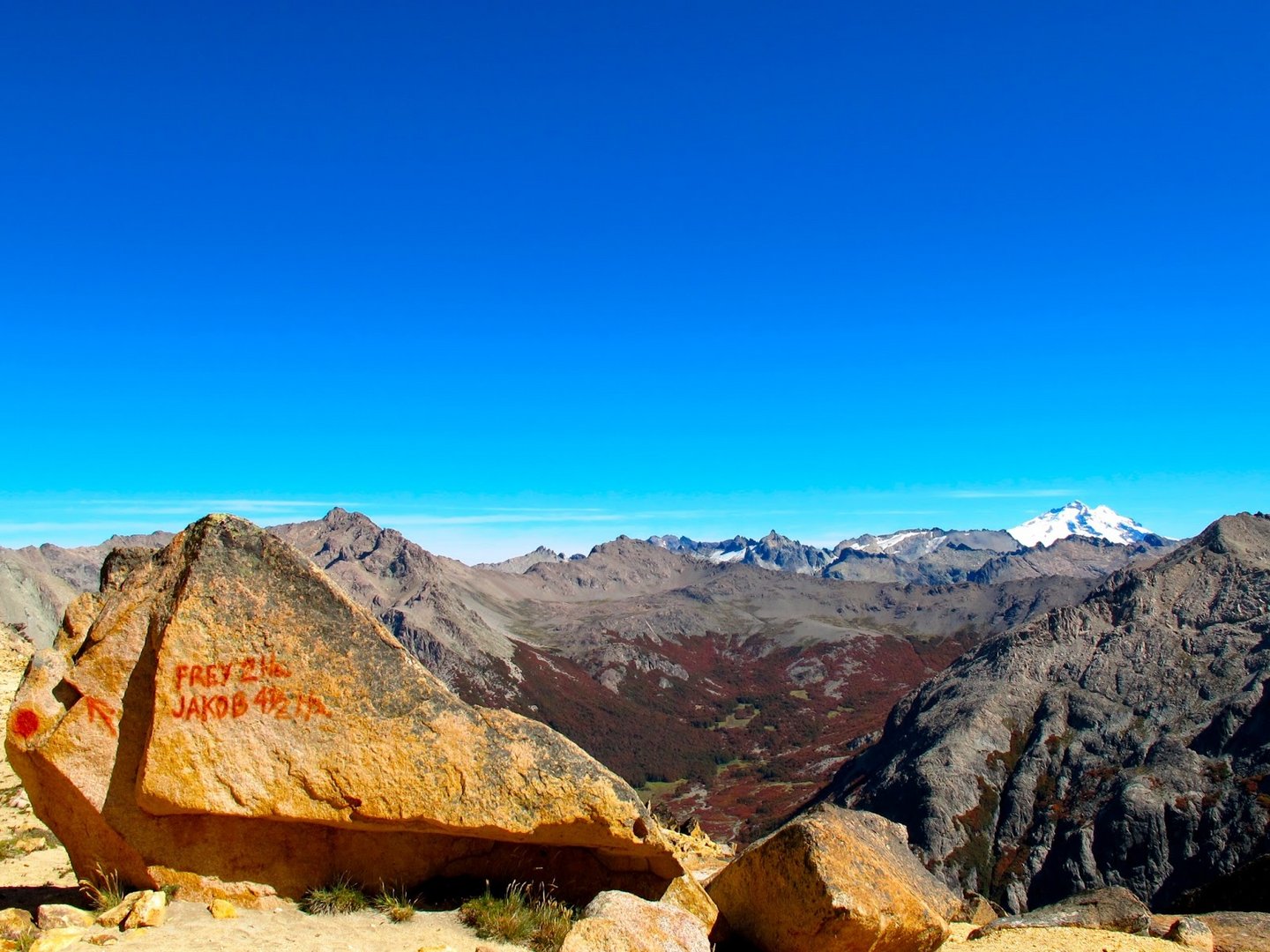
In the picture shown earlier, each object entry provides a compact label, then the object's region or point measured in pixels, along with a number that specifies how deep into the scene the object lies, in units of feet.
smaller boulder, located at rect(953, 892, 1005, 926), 71.20
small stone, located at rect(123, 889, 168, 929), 37.04
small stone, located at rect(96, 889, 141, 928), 37.35
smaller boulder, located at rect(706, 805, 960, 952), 41.63
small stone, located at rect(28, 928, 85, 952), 33.14
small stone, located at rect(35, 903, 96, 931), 36.86
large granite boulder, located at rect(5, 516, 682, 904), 41.73
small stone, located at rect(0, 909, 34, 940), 34.81
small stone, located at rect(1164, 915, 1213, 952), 51.29
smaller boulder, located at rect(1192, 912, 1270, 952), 53.78
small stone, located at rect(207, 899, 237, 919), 39.47
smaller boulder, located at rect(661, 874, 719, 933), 44.91
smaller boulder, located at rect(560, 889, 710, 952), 33.42
